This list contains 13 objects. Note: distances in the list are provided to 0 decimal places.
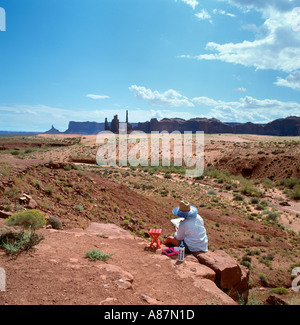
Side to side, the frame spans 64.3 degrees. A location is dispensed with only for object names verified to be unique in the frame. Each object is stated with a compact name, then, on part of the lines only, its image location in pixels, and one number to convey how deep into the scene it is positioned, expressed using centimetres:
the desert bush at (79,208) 921
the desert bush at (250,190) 2259
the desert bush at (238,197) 1988
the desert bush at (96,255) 494
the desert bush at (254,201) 1925
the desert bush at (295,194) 2141
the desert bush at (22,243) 450
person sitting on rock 584
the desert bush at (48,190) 933
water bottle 535
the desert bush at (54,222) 706
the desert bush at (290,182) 2425
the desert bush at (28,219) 500
